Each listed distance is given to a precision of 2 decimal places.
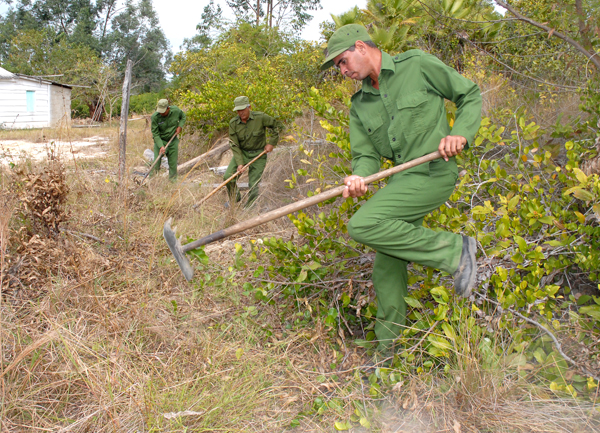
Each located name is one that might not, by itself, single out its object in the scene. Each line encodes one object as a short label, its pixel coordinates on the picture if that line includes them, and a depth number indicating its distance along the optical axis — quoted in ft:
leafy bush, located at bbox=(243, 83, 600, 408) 8.00
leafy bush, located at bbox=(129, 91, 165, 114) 75.15
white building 72.74
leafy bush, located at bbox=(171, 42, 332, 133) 29.84
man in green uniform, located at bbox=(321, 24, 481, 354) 8.39
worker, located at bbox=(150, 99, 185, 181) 27.35
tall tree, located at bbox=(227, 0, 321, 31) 92.75
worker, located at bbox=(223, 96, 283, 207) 23.21
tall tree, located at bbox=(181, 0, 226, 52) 109.29
